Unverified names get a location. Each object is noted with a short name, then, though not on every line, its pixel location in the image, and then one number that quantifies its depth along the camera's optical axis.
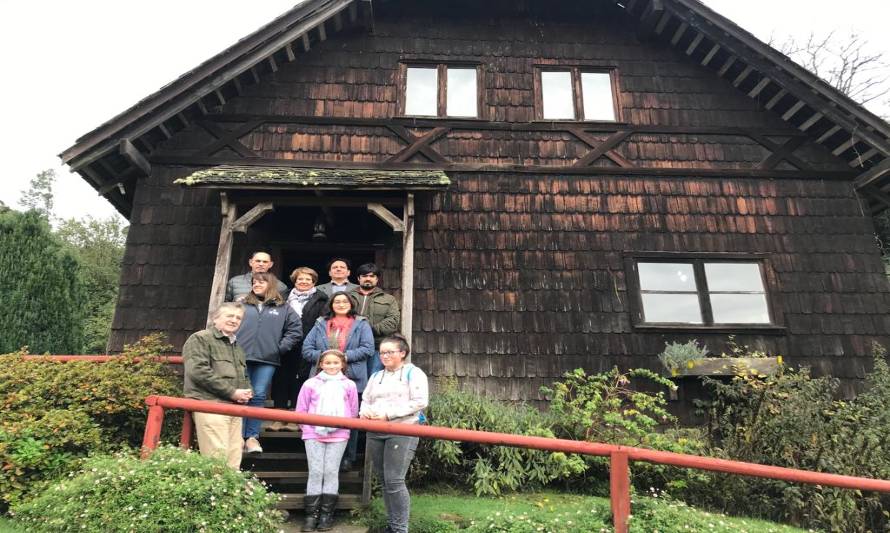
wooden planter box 6.91
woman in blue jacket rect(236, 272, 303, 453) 5.23
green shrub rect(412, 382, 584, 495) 5.46
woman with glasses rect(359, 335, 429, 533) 3.96
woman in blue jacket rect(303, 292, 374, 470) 4.99
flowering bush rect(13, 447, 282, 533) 3.35
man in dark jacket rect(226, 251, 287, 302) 6.03
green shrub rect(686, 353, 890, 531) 5.37
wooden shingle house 7.71
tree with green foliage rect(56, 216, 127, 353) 21.73
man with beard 5.73
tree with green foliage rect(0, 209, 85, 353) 12.16
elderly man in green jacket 4.38
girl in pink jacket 4.20
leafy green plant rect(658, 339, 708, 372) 7.36
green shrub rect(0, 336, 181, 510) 4.25
